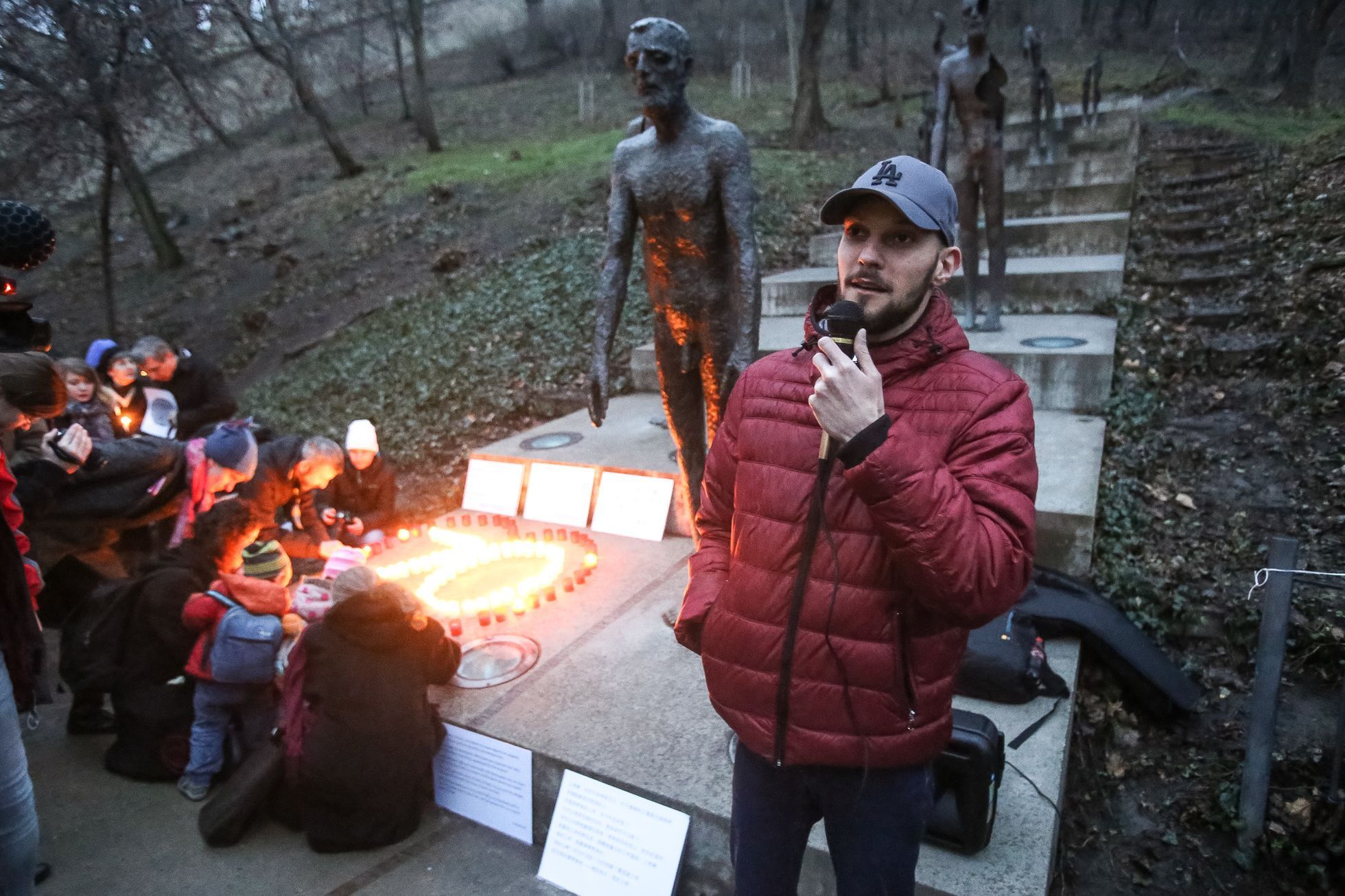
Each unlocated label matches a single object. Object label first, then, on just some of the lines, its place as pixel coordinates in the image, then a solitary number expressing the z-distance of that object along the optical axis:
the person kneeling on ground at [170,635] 3.61
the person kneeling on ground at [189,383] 6.51
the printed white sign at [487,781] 3.28
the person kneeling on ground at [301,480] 5.00
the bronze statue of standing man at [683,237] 3.59
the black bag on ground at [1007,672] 3.14
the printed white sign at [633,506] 5.40
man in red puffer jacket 1.42
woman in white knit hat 5.71
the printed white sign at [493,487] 6.10
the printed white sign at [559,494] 5.78
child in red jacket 3.47
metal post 2.52
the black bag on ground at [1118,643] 3.40
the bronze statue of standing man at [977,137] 6.51
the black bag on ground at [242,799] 3.31
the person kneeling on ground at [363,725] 3.13
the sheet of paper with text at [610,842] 2.84
